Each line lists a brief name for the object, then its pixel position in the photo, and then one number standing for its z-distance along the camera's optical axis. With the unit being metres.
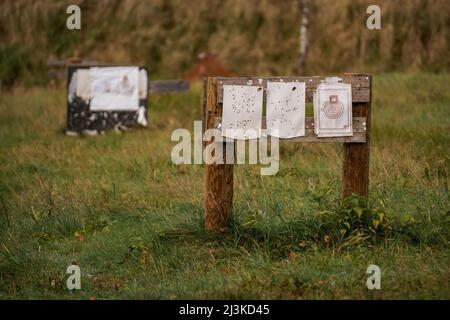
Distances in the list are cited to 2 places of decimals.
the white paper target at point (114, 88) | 29.89
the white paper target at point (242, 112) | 14.24
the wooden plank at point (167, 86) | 33.51
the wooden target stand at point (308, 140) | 14.16
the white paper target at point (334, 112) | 14.11
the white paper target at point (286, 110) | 14.19
